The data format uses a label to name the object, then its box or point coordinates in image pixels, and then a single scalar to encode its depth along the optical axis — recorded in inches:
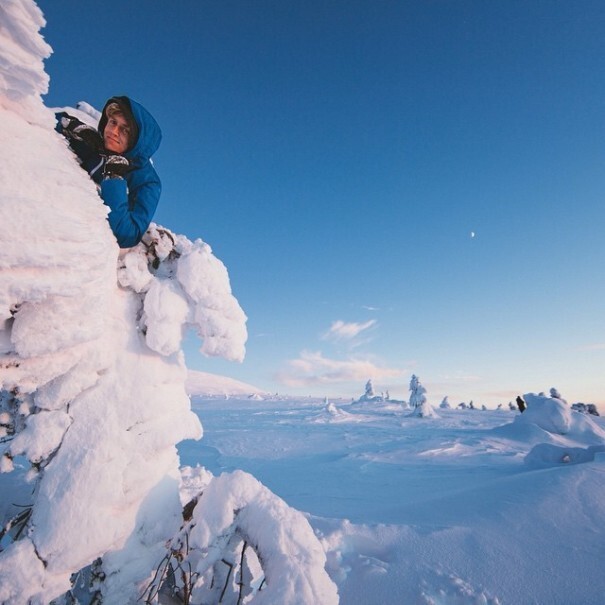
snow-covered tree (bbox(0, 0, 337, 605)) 45.2
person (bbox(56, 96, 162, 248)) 65.1
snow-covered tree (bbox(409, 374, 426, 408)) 1299.2
